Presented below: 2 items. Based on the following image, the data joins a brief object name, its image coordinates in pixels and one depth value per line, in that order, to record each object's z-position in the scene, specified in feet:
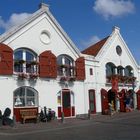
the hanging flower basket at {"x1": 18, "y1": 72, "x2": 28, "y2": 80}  44.98
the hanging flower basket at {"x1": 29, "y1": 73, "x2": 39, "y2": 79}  46.16
